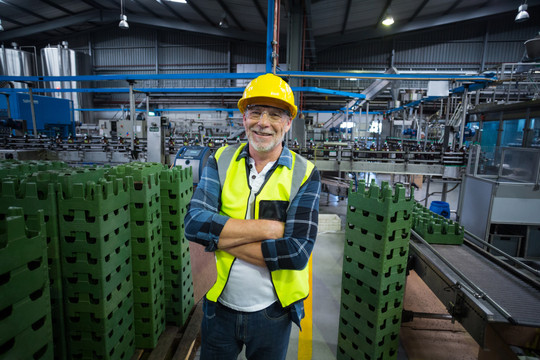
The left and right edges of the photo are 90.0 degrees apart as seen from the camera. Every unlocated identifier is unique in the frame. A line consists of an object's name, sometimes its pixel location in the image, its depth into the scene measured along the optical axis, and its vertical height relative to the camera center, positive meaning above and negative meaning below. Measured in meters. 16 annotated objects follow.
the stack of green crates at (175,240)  2.79 -1.08
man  1.37 -0.46
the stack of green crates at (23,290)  1.08 -0.67
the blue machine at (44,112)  9.86 +0.80
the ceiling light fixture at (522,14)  10.57 +5.27
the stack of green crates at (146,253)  2.37 -1.06
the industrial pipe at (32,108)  8.56 +0.77
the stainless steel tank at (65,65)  17.11 +4.43
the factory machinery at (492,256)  1.89 -1.18
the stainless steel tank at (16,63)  16.50 +4.30
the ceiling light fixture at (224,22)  15.33 +6.68
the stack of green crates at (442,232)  3.23 -1.01
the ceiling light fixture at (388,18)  12.27 +5.73
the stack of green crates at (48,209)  1.80 -0.51
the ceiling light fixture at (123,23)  12.40 +5.18
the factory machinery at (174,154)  6.93 -0.39
